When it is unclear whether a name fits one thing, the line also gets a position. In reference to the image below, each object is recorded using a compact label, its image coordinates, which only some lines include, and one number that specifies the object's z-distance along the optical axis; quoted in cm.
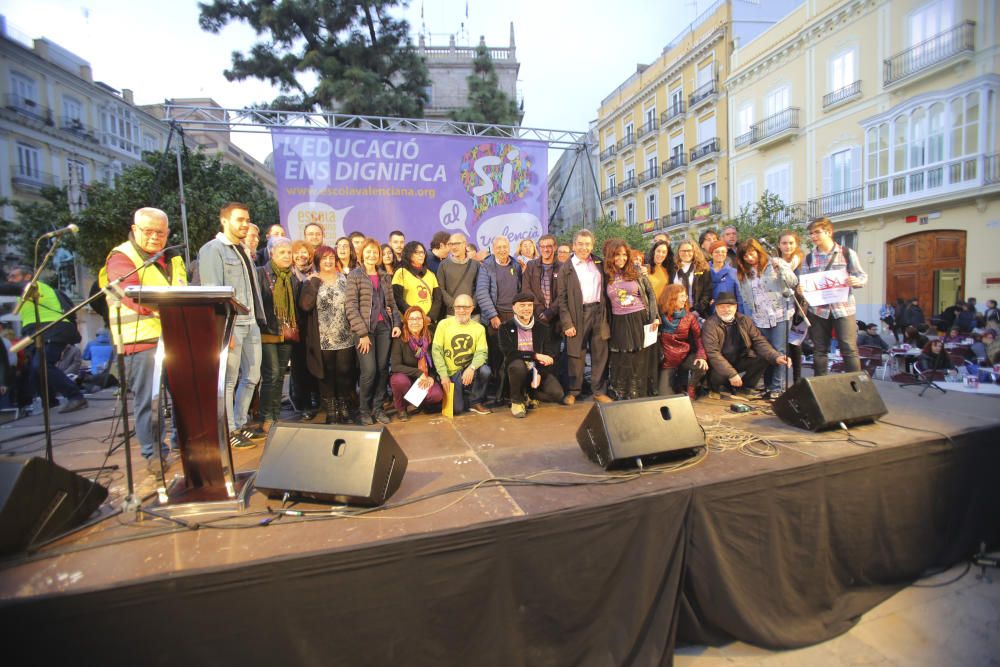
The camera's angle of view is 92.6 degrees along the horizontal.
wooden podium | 217
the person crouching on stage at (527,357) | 399
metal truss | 548
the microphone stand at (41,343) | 199
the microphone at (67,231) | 202
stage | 167
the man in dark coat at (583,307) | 427
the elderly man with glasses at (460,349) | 406
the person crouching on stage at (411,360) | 404
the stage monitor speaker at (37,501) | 178
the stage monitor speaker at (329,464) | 213
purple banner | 583
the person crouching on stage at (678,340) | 439
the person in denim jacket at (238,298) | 314
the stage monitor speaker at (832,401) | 306
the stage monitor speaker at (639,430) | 248
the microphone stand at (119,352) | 180
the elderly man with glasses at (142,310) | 267
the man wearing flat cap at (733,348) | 429
